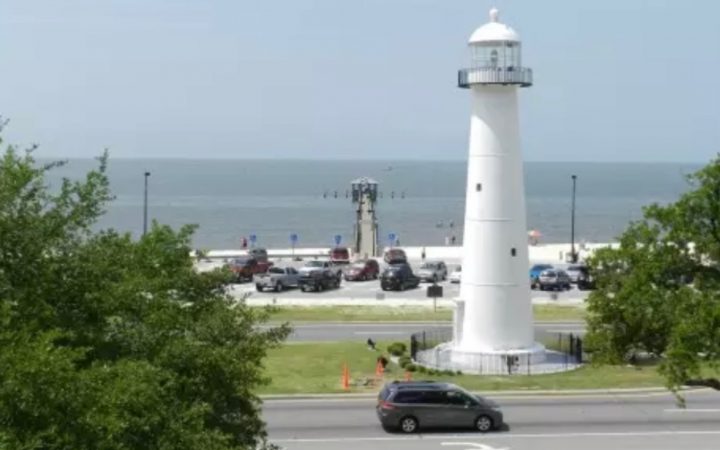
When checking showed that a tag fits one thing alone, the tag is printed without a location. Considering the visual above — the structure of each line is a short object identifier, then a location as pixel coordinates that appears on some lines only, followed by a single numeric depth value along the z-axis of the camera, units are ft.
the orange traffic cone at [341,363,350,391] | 109.40
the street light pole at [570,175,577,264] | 244.94
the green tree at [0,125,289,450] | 40.47
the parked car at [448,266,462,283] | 209.84
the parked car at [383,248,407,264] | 235.26
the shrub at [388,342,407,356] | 126.00
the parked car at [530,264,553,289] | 203.51
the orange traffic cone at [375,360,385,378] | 115.55
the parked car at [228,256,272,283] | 210.18
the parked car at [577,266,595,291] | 200.21
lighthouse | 120.98
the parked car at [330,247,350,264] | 247.29
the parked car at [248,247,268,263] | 224.88
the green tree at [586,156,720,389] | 66.74
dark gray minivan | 91.50
